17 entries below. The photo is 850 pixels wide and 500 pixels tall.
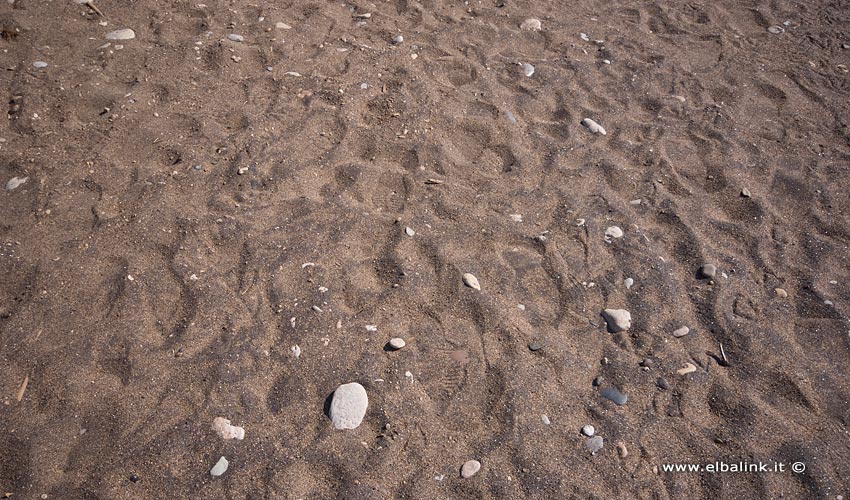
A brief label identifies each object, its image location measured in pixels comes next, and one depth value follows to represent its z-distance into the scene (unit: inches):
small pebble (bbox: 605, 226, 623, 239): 129.0
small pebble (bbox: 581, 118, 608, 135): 151.8
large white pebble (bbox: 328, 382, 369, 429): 97.3
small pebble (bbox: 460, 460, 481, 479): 93.2
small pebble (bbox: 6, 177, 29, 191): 126.4
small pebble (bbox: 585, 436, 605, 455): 97.1
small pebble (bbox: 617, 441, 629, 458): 96.7
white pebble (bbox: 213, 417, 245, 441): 95.2
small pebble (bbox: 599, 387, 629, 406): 103.0
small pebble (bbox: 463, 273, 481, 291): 116.3
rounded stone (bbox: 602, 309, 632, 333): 112.8
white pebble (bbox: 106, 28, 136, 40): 161.5
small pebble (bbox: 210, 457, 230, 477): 91.4
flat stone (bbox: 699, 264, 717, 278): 122.4
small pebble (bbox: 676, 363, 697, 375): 107.7
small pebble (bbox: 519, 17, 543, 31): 183.3
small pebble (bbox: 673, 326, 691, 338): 113.1
